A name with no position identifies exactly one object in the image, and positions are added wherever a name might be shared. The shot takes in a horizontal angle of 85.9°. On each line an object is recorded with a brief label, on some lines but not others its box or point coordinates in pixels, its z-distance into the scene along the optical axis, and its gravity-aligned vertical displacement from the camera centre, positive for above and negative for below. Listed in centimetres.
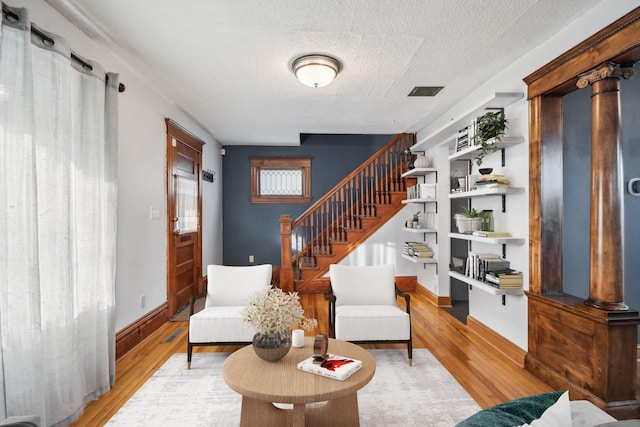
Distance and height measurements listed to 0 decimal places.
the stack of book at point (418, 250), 523 -60
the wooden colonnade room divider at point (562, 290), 227 -66
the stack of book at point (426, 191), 515 +32
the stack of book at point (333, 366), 197 -92
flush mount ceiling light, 313 +135
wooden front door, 444 -3
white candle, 241 -88
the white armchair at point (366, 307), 318 -95
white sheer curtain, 185 -8
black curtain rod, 184 +110
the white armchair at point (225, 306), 310 -92
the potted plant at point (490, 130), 315 +75
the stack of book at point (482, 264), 329 -52
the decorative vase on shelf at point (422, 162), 534 +78
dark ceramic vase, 218 -84
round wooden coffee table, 182 -95
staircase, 579 -26
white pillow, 89 -55
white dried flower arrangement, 214 -62
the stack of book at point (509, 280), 311 -62
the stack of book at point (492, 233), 325 -21
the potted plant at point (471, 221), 362 -10
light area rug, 227 -137
